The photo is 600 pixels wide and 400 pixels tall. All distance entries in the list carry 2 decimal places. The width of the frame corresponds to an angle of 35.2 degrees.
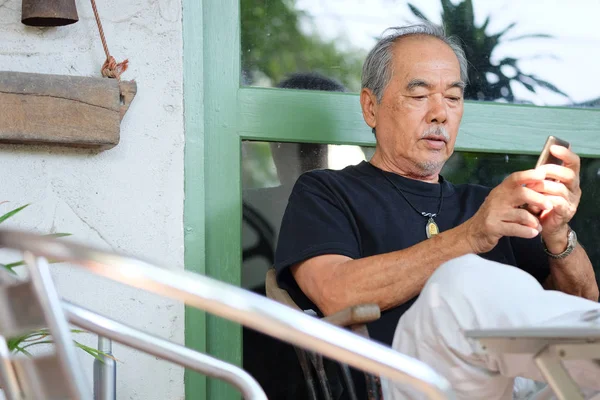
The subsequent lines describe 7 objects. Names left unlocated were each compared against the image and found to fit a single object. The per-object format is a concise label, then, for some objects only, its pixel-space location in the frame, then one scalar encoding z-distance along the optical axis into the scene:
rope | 2.34
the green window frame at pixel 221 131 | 2.47
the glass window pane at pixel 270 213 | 2.60
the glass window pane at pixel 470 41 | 2.66
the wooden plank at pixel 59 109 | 2.21
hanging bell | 2.25
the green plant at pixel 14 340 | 1.75
